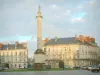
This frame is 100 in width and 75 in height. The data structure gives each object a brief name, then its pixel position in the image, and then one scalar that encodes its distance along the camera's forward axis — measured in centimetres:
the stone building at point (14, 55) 12398
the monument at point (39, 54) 6425
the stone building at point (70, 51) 11388
